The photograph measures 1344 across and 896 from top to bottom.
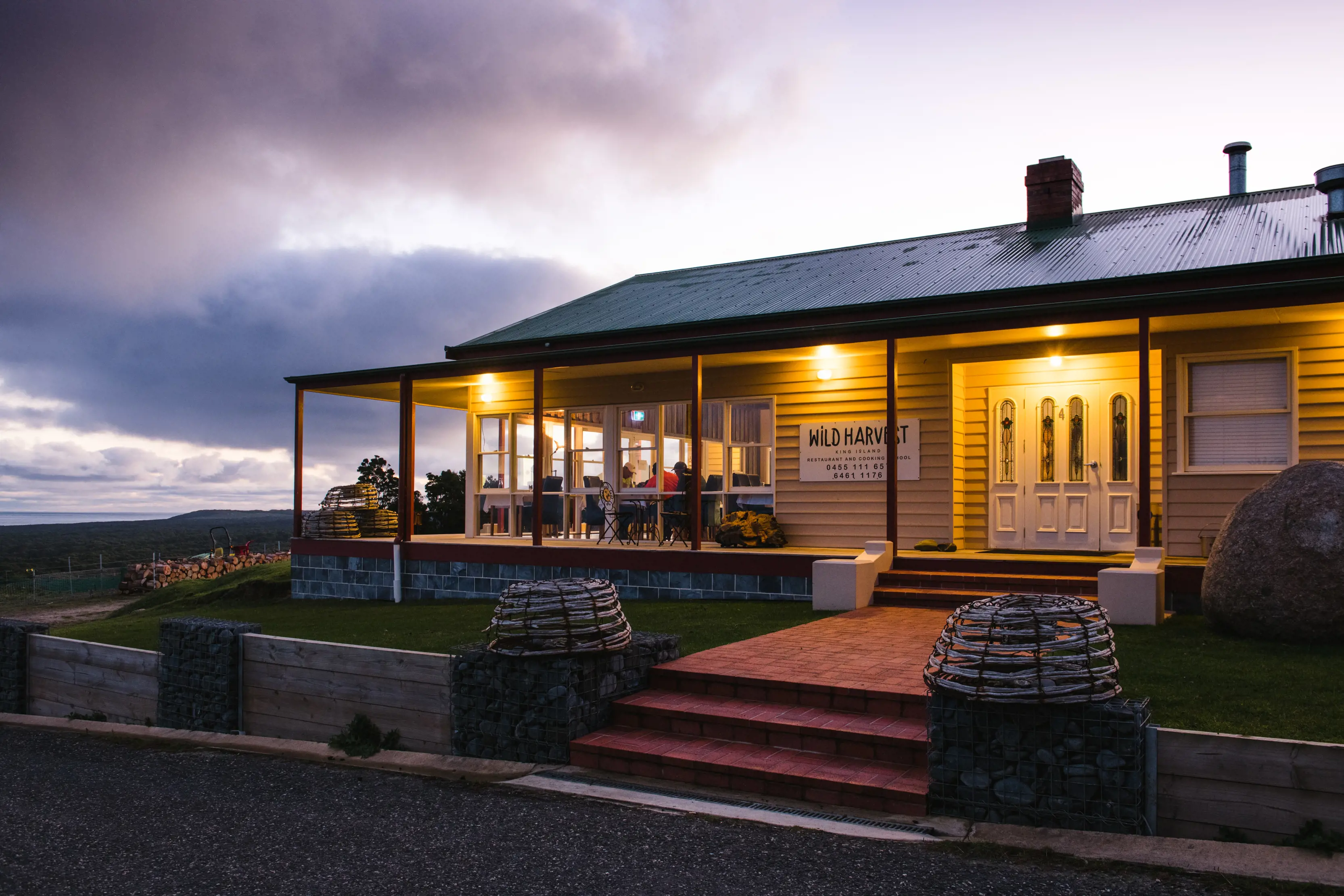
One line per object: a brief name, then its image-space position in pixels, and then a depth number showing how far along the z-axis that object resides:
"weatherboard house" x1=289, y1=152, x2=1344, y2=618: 10.15
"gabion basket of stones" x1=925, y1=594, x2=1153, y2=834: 4.45
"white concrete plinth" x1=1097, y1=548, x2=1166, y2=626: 8.50
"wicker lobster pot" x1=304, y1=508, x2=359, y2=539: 14.86
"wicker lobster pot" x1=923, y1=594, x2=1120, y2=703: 4.52
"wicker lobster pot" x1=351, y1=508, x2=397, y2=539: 15.17
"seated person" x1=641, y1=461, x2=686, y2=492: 13.95
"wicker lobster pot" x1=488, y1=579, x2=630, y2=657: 5.94
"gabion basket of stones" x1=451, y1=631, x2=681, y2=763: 5.95
